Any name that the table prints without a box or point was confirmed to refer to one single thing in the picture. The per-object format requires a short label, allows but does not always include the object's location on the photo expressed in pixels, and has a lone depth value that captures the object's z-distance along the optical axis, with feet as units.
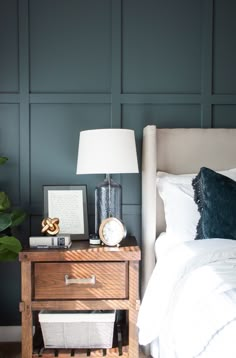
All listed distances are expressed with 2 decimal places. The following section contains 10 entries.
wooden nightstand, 6.97
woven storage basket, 7.06
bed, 4.05
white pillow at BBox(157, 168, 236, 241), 7.43
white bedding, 3.76
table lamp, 7.27
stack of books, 7.25
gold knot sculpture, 7.45
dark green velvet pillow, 6.61
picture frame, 8.16
